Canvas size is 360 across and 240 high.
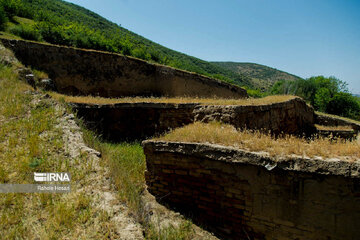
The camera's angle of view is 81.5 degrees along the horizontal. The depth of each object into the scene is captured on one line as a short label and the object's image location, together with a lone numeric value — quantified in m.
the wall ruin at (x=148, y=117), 6.66
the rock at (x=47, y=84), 8.10
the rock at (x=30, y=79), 7.10
